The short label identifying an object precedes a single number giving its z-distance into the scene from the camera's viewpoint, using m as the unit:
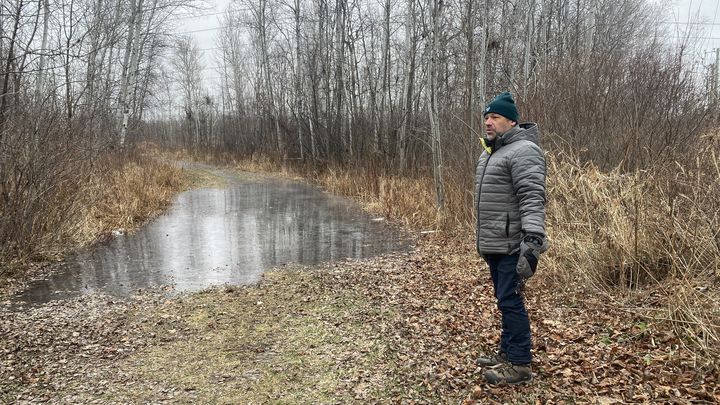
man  3.12
